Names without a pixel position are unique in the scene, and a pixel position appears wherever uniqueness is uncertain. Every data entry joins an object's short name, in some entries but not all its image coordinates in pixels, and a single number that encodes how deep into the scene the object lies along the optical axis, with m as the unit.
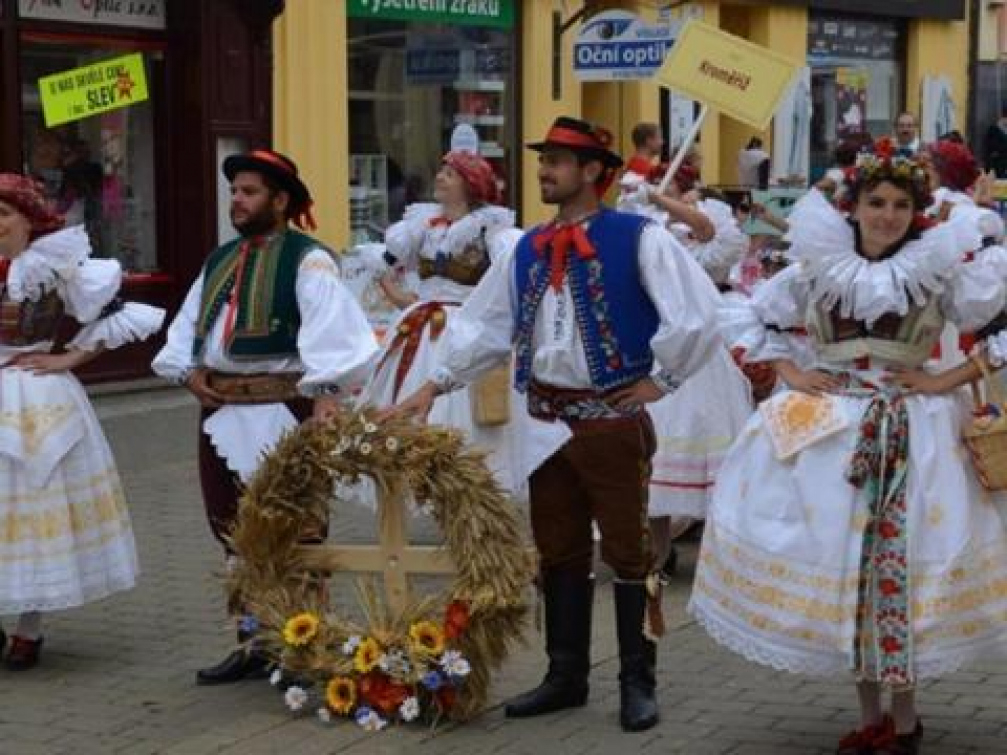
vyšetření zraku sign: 16.31
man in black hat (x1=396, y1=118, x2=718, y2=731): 5.80
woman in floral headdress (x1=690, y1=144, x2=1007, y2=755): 5.24
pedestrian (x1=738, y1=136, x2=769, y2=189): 19.77
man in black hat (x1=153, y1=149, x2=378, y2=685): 6.39
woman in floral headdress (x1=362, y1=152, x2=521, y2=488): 8.79
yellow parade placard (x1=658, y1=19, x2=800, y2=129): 8.25
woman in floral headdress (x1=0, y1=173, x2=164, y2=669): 6.54
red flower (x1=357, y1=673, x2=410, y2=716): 5.99
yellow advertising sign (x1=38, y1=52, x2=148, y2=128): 10.48
